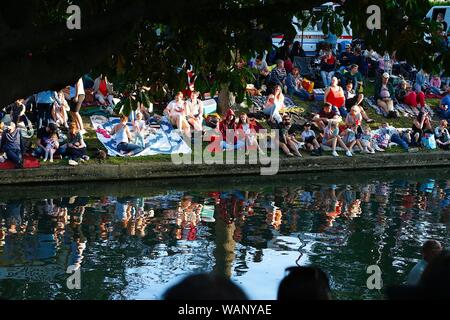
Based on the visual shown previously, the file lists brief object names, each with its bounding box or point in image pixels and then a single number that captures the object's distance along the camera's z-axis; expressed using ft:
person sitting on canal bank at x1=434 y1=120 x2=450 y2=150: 98.12
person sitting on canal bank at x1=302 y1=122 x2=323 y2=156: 90.02
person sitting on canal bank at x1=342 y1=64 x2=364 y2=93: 104.94
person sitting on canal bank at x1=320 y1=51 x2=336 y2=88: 105.70
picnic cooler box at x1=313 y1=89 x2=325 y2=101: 102.90
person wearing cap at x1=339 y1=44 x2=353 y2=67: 110.83
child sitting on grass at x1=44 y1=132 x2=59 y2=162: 76.84
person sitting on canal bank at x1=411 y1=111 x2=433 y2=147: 97.50
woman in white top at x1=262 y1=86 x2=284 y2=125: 92.58
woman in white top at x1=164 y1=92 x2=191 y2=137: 86.07
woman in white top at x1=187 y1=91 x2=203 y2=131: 87.56
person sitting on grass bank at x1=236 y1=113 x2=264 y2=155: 86.94
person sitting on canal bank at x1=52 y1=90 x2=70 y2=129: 82.53
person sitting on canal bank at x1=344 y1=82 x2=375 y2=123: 100.42
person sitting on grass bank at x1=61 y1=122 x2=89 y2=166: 77.87
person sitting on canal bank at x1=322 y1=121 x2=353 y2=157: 90.99
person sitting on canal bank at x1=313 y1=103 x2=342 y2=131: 94.73
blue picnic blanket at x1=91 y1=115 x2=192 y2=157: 82.43
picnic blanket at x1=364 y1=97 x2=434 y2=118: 104.89
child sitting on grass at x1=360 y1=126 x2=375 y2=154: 93.09
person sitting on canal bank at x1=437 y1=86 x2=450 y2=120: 107.34
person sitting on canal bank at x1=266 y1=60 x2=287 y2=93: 99.47
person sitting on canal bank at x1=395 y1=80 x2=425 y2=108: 107.04
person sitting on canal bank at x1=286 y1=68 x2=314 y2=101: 102.37
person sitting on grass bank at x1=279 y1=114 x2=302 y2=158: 88.33
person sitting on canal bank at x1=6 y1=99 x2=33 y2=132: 80.12
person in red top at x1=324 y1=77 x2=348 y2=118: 98.63
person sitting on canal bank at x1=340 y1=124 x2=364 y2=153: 92.12
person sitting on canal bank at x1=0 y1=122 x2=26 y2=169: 74.38
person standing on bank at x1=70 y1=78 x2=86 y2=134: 82.94
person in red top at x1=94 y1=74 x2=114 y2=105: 89.47
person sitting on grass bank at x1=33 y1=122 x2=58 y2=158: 76.95
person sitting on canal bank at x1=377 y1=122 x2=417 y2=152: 96.38
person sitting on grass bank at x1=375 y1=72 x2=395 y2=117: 104.37
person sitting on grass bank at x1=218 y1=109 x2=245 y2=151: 86.63
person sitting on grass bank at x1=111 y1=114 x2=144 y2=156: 81.76
